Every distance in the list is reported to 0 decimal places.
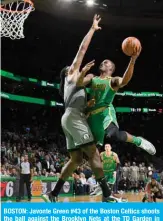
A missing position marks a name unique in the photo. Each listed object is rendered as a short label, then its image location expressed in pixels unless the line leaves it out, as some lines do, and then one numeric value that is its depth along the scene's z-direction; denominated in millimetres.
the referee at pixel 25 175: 9953
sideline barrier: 10406
